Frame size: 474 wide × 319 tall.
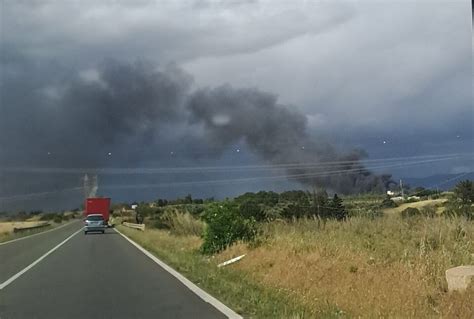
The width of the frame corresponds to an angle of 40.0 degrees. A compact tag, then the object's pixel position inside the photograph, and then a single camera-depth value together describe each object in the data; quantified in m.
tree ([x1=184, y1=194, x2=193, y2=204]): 115.65
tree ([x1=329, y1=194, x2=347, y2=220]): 33.53
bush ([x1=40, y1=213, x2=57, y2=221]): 159.04
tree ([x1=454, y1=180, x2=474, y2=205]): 32.67
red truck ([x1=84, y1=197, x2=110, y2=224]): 71.94
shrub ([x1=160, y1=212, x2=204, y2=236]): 38.69
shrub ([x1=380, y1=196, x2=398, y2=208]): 37.91
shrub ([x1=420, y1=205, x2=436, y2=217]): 24.56
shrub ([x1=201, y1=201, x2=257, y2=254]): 24.50
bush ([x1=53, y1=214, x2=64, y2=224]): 144.88
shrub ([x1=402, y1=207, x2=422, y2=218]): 25.55
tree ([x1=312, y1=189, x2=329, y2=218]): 35.28
